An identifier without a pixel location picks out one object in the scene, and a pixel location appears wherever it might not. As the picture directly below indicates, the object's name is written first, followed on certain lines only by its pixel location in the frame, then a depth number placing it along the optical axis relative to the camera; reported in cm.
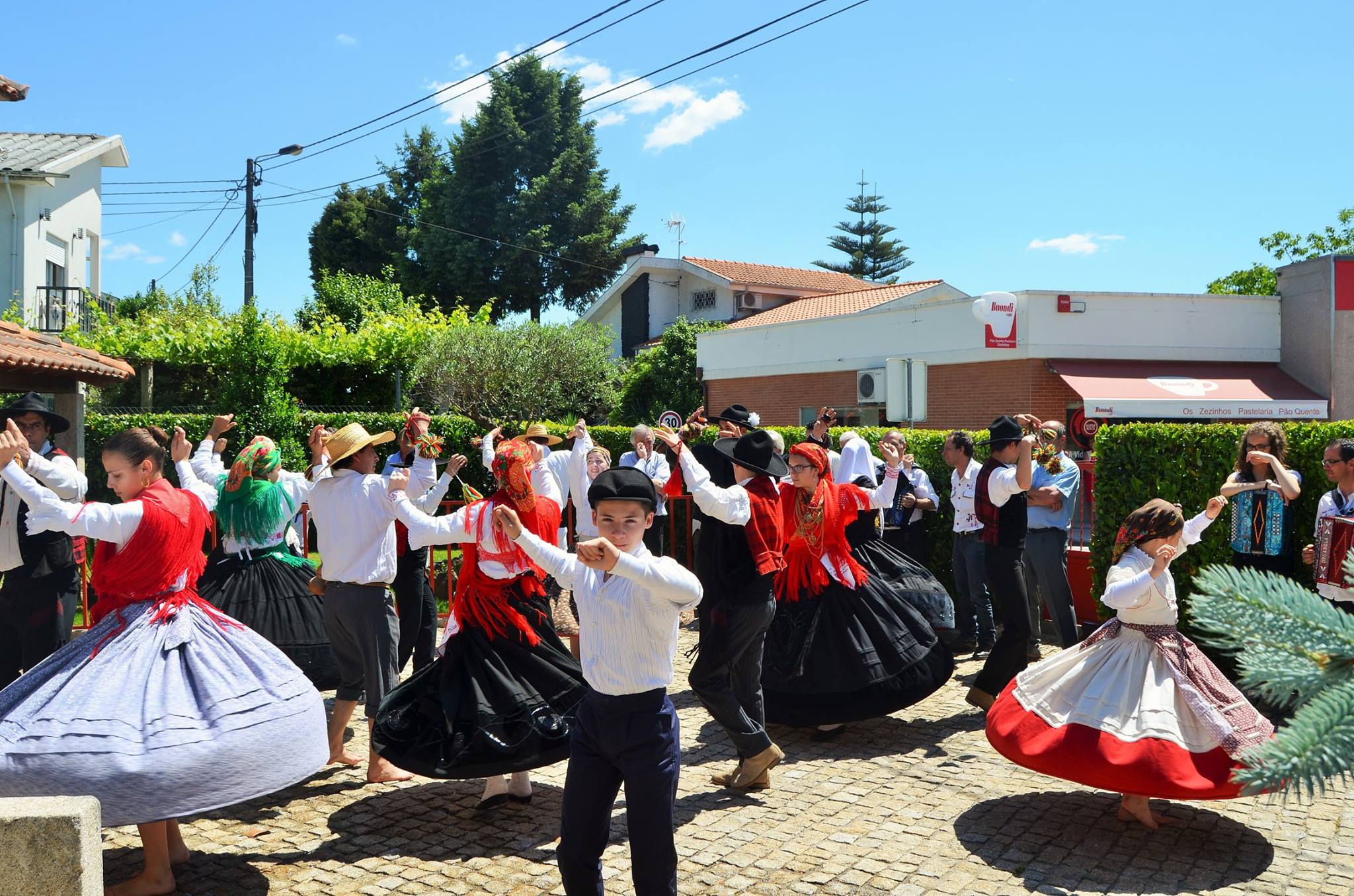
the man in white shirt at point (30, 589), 633
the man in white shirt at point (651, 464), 840
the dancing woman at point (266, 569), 688
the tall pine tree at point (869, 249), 5884
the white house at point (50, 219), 2567
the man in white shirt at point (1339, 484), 674
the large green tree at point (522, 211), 4706
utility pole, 2492
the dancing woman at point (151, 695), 396
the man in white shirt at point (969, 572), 916
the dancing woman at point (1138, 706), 471
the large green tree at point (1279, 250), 3772
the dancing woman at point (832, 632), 649
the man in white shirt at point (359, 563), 586
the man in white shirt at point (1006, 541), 689
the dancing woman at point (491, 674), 497
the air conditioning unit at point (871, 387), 2344
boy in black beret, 375
